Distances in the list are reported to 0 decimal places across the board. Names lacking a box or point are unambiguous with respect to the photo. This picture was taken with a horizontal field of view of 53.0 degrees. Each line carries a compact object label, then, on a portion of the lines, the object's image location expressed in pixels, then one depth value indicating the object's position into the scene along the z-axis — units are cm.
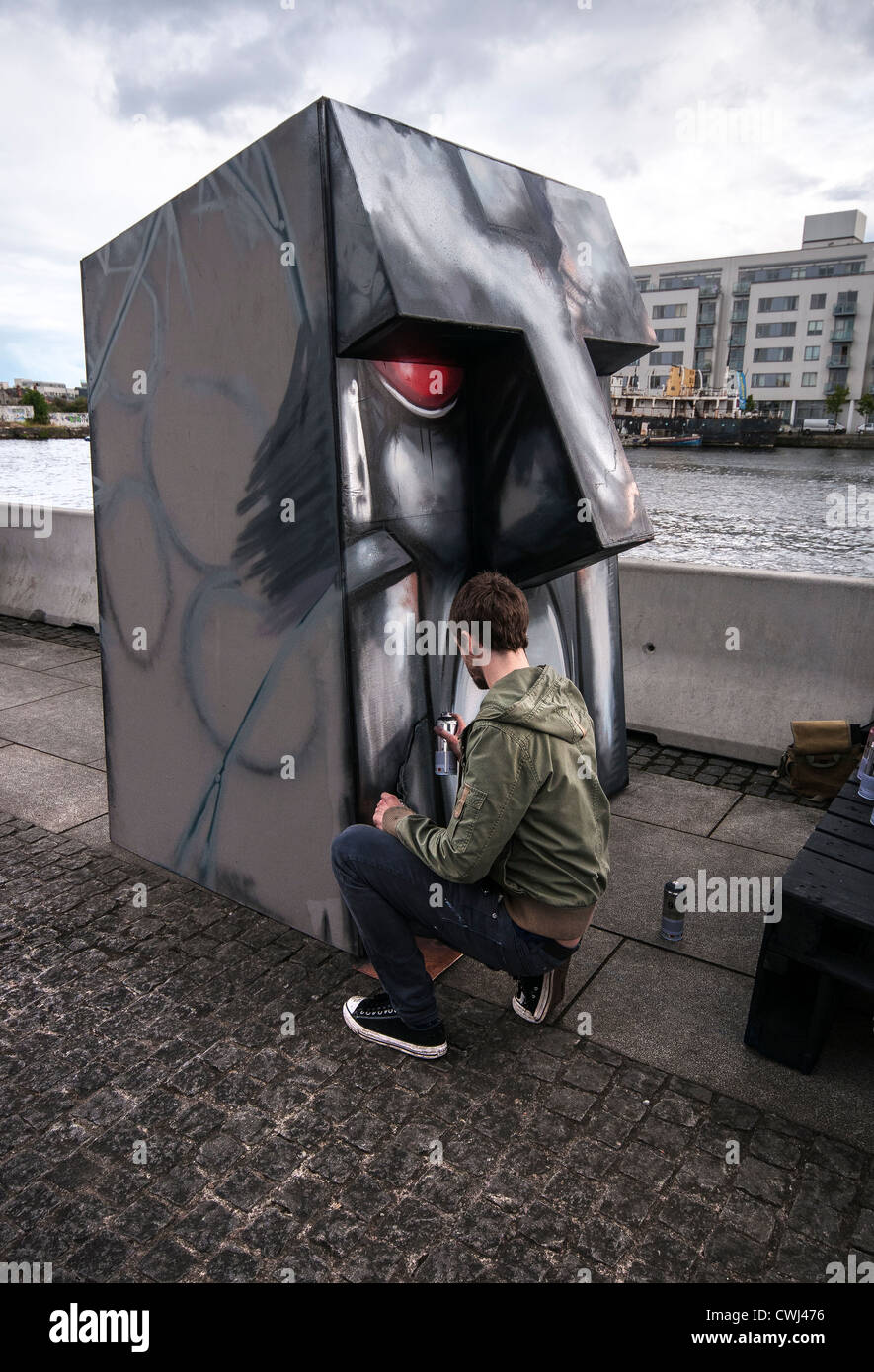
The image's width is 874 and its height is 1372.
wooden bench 279
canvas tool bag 507
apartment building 8300
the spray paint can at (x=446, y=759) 305
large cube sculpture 308
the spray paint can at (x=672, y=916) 369
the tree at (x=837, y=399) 8062
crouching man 253
